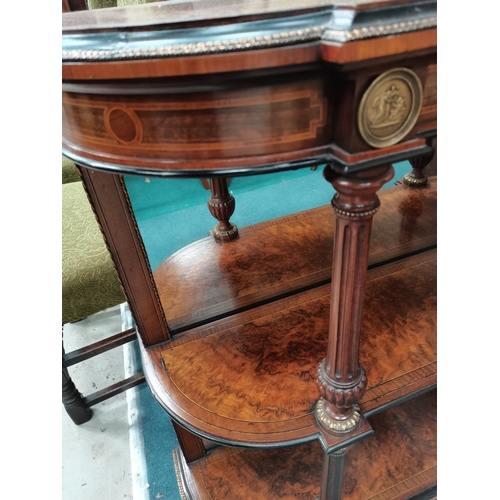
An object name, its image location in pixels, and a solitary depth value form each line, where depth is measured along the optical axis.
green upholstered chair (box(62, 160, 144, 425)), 0.84
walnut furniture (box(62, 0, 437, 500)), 0.27
